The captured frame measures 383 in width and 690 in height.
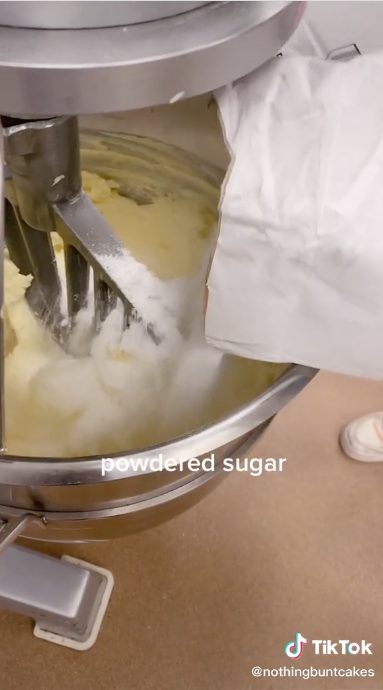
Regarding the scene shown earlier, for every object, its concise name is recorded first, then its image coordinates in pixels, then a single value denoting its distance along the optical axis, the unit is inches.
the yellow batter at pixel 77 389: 27.8
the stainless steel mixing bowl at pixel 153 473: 18.2
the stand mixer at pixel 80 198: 11.0
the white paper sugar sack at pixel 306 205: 15.5
